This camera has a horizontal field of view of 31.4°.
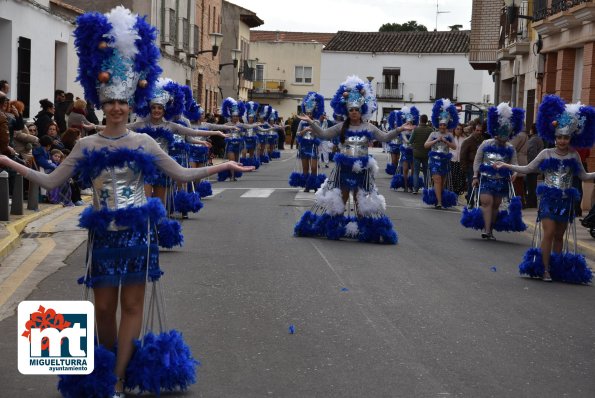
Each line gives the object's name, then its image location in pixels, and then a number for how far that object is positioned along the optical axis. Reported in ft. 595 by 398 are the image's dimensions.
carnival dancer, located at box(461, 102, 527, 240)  53.36
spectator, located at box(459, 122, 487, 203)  78.18
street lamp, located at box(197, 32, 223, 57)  157.58
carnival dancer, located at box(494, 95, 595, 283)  41.68
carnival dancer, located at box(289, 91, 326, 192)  84.65
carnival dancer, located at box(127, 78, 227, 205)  49.42
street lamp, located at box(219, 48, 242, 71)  178.19
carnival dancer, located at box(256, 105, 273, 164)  134.35
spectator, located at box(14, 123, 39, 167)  59.67
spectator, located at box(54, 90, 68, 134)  77.77
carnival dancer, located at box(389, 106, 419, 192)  92.80
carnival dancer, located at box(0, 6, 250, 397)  21.88
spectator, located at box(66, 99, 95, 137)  70.56
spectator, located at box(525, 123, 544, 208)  79.46
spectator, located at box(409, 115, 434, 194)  85.46
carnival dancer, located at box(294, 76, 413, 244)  50.29
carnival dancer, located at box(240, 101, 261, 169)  116.98
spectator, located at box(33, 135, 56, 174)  61.77
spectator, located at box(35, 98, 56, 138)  67.31
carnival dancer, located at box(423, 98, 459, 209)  73.07
